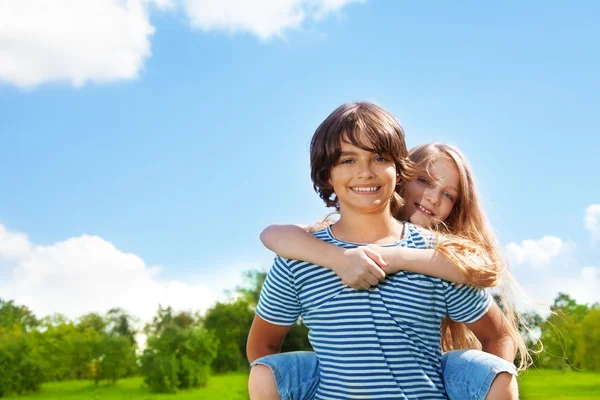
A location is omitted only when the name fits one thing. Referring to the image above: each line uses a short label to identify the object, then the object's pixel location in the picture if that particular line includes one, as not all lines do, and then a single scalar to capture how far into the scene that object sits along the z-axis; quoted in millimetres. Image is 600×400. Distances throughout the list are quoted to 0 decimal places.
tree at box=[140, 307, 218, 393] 14297
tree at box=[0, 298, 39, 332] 14414
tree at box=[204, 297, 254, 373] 14227
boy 2633
